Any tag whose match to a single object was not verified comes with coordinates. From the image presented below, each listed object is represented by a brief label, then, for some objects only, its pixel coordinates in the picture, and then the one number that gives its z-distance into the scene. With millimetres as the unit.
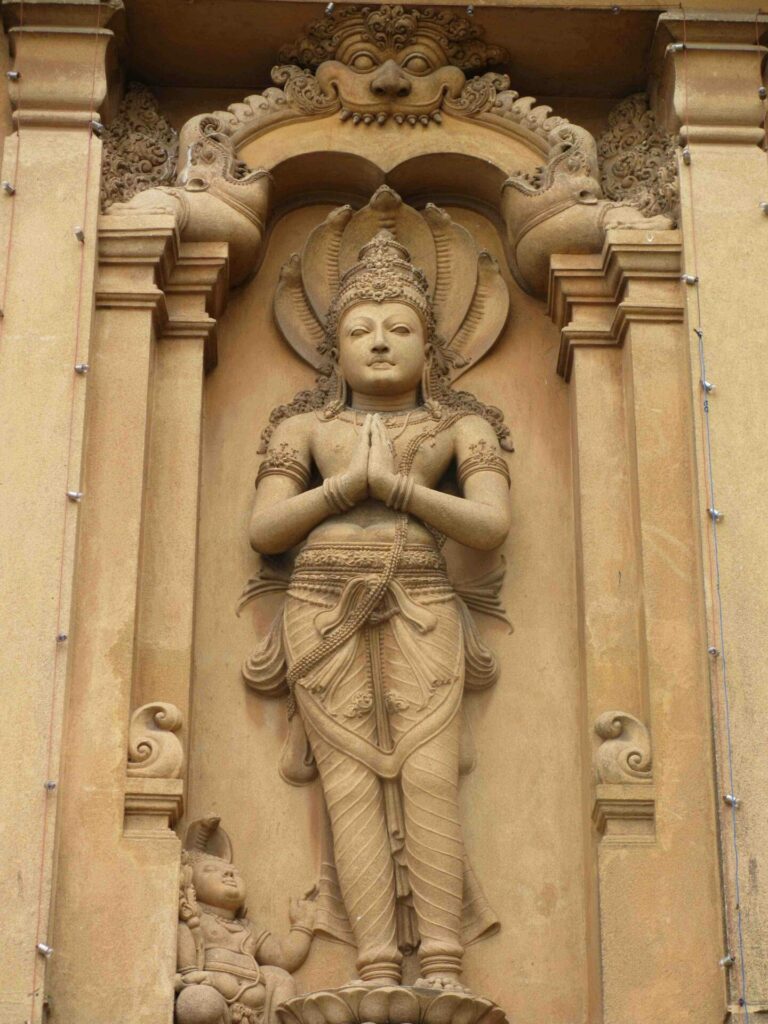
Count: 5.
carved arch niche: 9438
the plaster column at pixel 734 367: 8729
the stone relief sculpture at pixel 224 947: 8758
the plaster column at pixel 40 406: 8648
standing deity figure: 9234
